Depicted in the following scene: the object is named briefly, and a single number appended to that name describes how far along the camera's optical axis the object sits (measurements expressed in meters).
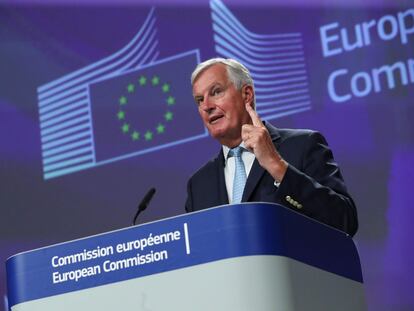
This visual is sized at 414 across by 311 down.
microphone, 2.88
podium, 2.27
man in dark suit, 2.74
